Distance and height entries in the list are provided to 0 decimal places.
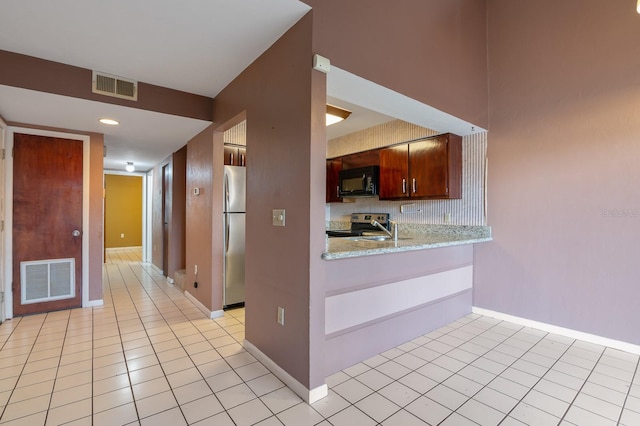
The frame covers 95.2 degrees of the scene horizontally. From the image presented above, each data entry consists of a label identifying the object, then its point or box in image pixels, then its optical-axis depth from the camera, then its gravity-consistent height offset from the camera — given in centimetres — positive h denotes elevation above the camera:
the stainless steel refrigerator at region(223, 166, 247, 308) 344 -25
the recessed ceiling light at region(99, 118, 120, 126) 309 +99
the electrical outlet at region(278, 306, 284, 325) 204 -72
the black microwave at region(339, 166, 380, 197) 409 +46
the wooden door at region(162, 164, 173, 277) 503 -2
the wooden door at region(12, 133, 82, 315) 321 -13
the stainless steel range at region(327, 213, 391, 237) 429 -18
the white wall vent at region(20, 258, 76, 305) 323 -77
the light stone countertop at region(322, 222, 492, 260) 200 -26
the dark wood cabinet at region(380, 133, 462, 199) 330 +53
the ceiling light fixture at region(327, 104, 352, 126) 285 +99
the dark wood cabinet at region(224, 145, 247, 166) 361 +72
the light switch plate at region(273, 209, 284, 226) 204 -3
